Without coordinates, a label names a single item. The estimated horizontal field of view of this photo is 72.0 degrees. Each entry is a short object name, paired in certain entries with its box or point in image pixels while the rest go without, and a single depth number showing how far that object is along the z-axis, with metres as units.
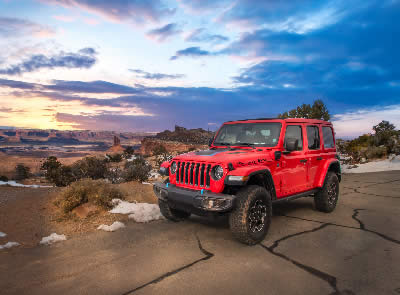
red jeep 4.18
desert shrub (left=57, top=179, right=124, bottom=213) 6.10
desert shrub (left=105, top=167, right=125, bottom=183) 11.33
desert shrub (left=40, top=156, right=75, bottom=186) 11.57
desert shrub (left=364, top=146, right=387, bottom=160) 18.02
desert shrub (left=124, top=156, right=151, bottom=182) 10.77
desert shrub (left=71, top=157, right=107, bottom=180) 12.48
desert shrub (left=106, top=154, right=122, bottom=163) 25.64
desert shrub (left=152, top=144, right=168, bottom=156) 31.73
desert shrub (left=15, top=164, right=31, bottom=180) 17.22
